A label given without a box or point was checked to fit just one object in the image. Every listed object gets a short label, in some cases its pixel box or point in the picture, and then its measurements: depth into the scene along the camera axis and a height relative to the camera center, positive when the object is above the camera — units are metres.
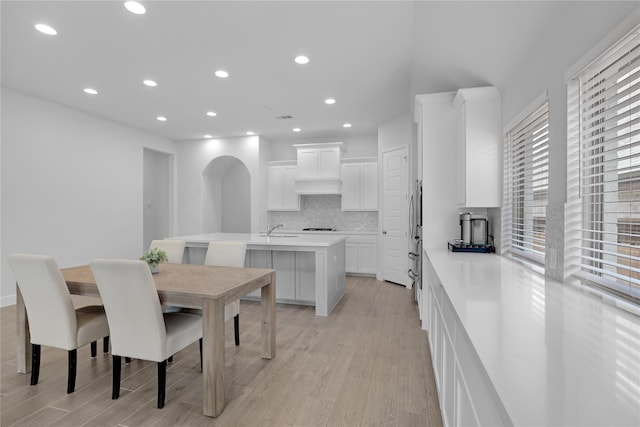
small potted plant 2.46 -0.34
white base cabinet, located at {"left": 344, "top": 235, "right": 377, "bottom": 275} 6.10 -0.81
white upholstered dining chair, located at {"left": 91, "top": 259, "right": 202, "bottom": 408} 1.89 -0.62
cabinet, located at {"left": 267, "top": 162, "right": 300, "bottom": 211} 6.78 +0.55
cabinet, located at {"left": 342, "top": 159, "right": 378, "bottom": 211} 6.24 +0.54
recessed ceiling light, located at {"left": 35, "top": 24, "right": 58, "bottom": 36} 2.79 +1.64
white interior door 5.25 -0.06
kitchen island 3.81 -0.64
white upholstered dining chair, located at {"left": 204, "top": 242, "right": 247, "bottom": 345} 3.23 -0.41
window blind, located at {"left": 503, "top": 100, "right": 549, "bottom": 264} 1.97 +0.19
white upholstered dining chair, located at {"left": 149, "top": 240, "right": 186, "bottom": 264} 3.45 -0.37
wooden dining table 1.94 -0.55
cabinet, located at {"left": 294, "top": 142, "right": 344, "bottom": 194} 6.29 +0.89
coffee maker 2.95 -0.18
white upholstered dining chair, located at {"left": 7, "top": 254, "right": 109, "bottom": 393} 2.08 -0.66
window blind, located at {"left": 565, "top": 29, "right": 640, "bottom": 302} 1.19 +0.16
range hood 6.36 +0.55
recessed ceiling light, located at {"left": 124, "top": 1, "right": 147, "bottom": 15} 2.46 +1.62
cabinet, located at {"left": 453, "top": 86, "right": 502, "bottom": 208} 2.69 +0.54
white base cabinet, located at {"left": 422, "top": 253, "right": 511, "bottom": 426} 0.83 -0.59
